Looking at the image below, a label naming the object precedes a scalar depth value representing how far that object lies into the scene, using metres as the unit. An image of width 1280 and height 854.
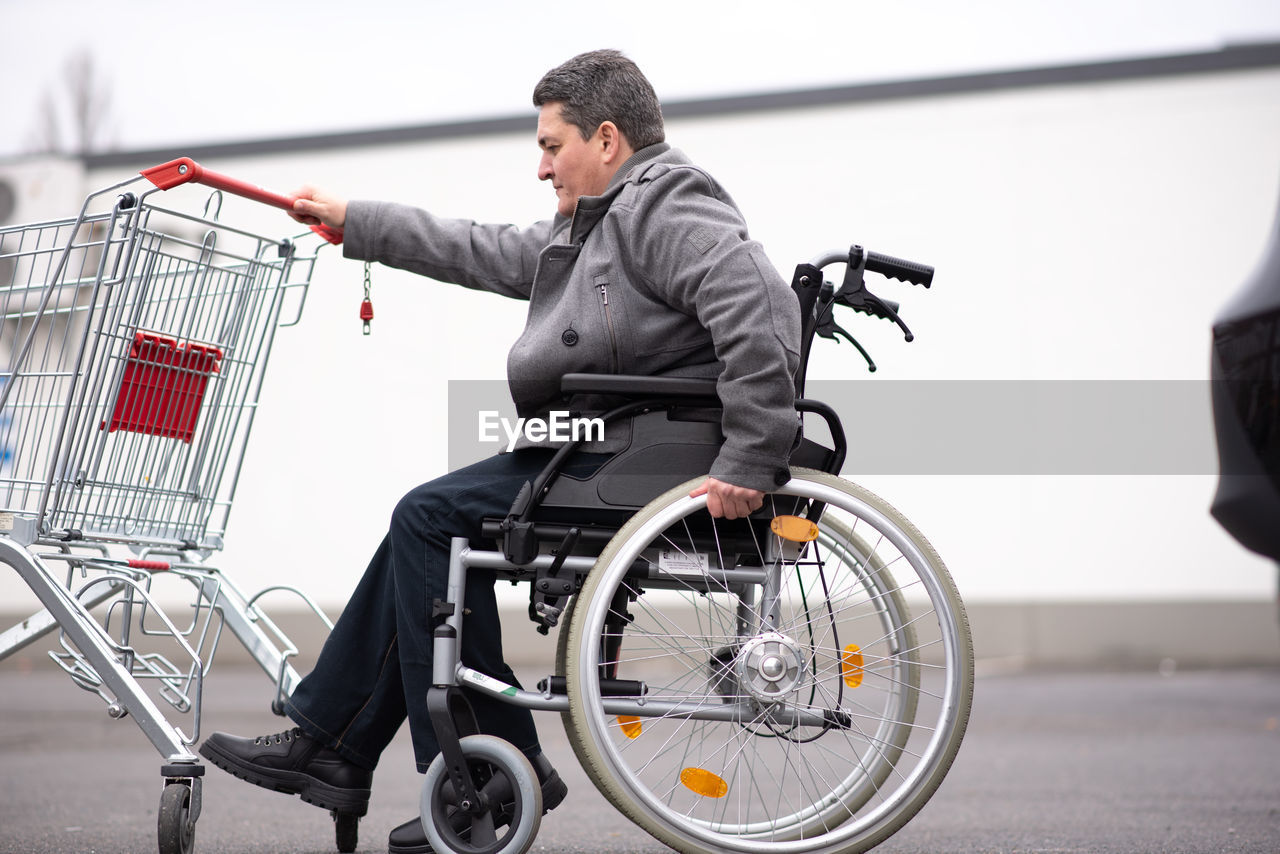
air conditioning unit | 10.61
